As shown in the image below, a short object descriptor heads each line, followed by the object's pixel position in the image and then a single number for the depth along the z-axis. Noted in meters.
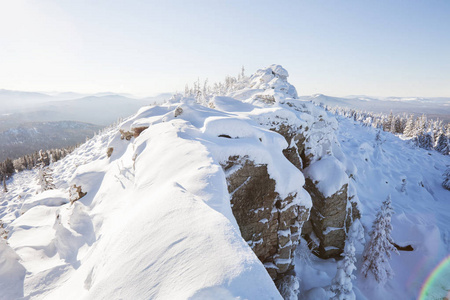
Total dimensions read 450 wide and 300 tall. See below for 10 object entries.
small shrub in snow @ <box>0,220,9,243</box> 9.33
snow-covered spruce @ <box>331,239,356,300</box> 12.55
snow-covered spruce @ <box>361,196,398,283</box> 16.61
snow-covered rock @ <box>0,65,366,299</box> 3.15
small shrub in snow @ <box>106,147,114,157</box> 16.67
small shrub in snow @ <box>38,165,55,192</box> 24.73
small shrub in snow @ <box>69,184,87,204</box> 12.21
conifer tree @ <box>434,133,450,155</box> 68.75
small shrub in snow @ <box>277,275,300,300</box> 11.41
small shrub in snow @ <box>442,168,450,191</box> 41.48
